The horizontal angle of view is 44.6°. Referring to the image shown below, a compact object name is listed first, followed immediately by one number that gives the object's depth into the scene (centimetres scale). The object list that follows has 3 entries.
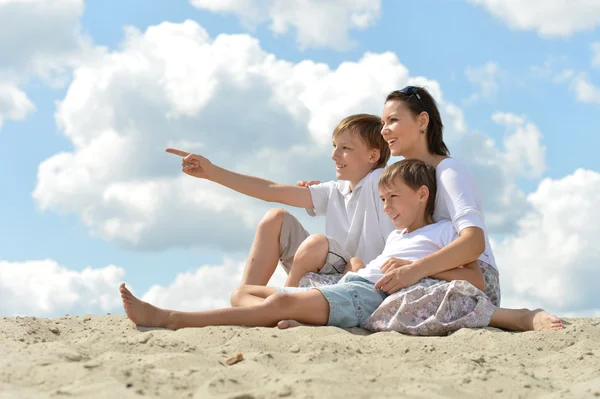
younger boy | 479
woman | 491
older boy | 569
